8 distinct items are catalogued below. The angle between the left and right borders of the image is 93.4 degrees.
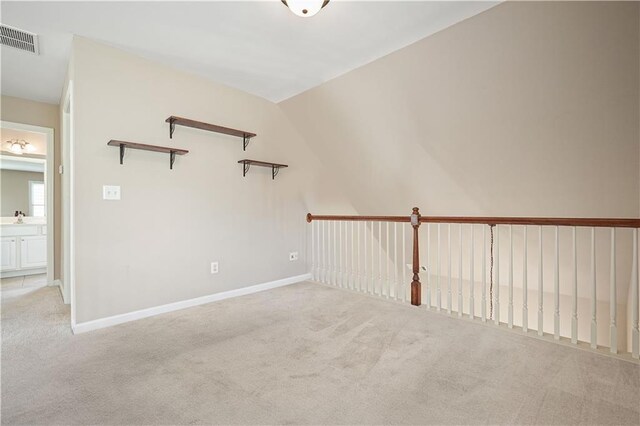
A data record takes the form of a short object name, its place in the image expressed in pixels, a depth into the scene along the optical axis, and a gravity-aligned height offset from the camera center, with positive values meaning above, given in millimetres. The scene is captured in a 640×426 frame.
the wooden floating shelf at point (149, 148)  2598 +594
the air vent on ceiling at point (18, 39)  2426 +1464
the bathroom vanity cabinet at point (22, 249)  4637 -573
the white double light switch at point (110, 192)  2619 +183
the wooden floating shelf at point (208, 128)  2922 +888
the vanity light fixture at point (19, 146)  4906 +1121
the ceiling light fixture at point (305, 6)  1807 +1253
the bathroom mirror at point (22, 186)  5562 +526
